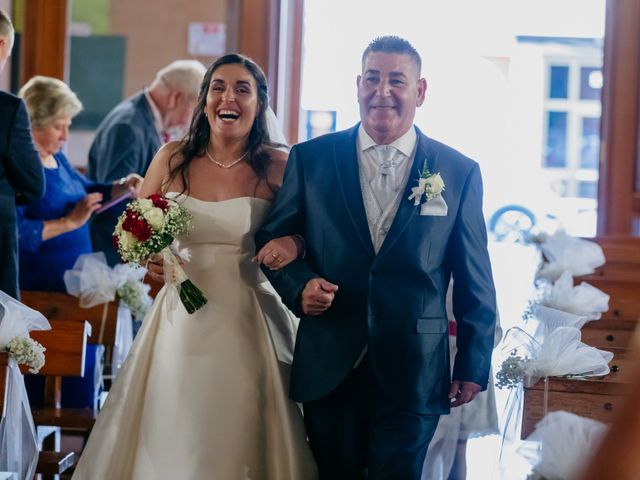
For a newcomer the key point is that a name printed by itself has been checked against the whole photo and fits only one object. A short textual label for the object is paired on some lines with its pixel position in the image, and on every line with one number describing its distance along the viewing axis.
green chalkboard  9.59
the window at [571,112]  16.09
